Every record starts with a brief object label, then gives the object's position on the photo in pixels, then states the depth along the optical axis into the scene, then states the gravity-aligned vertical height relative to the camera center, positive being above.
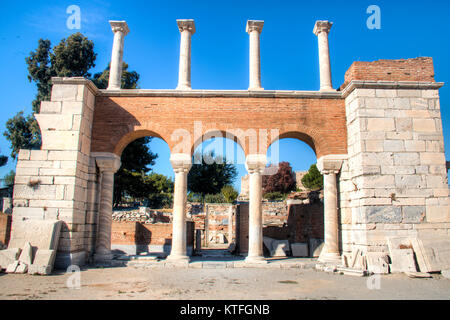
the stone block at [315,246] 14.75 -1.09
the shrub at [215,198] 38.56 +2.56
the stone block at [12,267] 9.12 -1.29
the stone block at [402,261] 9.27 -1.07
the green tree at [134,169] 25.95 +4.13
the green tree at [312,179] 46.92 +5.93
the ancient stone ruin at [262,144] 10.07 +2.47
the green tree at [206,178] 41.12 +5.06
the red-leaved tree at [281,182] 51.66 +5.98
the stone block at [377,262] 9.32 -1.13
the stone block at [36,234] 9.68 -0.42
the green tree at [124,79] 26.41 +11.42
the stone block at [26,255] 9.30 -0.98
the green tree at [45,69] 26.27 +11.75
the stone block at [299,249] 15.09 -1.27
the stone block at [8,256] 9.29 -1.02
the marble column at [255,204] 11.04 +0.53
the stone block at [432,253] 9.11 -0.85
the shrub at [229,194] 36.59 +2.83
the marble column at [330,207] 11.17 +0.47
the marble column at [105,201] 11.42 +0.63
